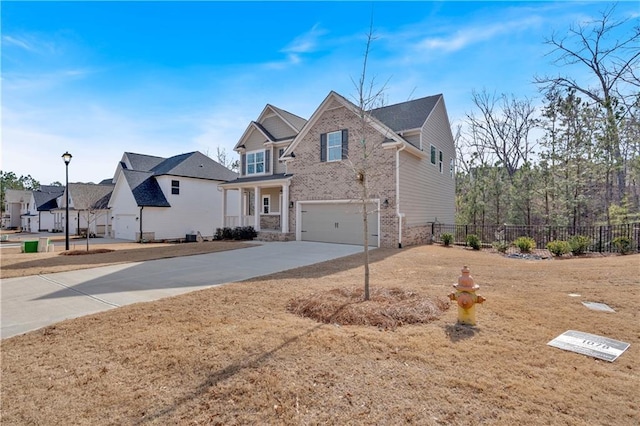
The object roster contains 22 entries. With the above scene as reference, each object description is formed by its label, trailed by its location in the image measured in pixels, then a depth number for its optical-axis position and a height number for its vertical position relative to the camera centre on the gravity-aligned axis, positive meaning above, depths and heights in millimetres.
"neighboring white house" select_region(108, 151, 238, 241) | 22953 +1184
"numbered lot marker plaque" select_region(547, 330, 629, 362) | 3486 -1624
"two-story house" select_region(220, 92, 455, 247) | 14727 +2173
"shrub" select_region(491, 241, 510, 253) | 13870 -1527
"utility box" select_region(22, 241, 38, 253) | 15078 -1601
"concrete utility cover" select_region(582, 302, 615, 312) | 5133 -1631
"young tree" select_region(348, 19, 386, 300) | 5571 +2497
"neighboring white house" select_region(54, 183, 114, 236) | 26938 +867
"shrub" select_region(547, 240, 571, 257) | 12391 -1421
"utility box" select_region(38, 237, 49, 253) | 15476 -1559
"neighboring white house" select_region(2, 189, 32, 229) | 43438 +1190
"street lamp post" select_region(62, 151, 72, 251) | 15352 +2896
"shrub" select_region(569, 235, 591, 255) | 12602 -1288
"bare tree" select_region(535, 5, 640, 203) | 16188 +9062
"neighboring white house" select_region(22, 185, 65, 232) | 35528 +443
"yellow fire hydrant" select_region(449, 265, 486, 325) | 4316 -1240
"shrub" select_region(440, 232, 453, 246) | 15789 -1324
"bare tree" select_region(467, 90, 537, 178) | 26844 +8262
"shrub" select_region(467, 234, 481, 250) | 14820 -1394
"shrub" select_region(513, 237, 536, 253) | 13403 -1398
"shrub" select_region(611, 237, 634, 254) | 11948 -1234
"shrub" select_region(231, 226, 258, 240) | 18680 -1164
